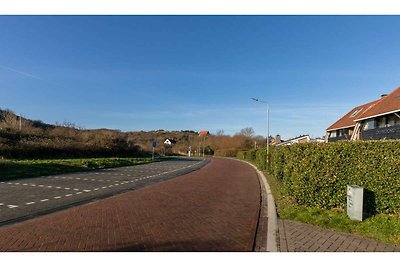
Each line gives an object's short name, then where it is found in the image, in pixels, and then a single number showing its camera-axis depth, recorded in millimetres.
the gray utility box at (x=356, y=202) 6535
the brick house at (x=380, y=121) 23328
